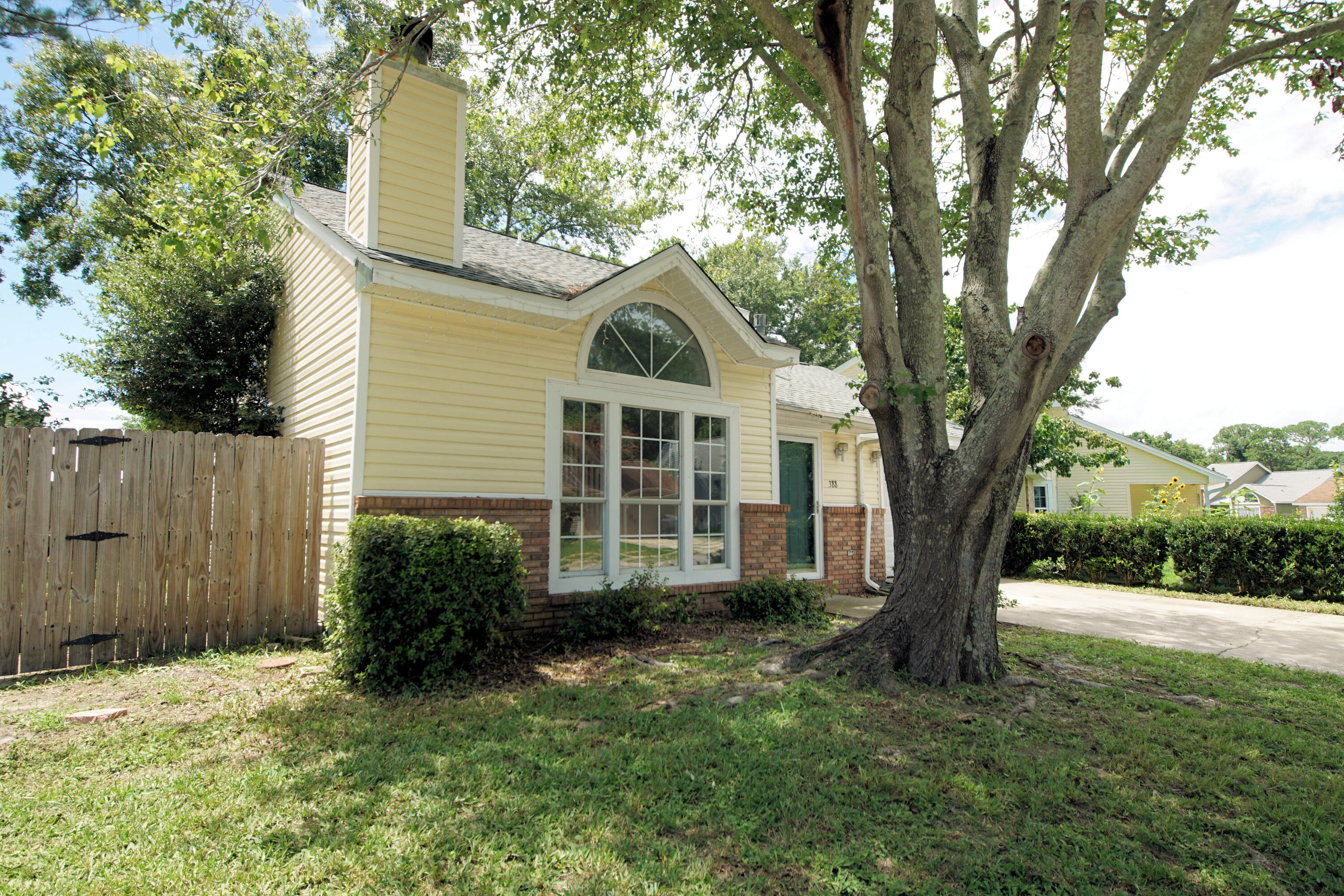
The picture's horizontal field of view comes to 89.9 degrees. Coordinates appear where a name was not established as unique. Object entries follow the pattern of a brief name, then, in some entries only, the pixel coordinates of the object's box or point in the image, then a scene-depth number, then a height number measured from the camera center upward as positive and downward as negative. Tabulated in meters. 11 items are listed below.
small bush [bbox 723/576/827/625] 8.02 -1.11
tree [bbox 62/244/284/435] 8.88 +2.29
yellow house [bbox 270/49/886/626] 6.21 +1.36
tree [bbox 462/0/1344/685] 4.50 +1.98
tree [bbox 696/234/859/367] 28.09 +9.58
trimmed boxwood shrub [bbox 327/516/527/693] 5.01 -0.69
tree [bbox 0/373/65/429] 11.45 +1.73
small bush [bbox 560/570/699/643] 6.61 -1.03
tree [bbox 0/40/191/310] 10.59 +6.93
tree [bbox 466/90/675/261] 9.45 +8.12
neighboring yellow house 23.42 +1.07
